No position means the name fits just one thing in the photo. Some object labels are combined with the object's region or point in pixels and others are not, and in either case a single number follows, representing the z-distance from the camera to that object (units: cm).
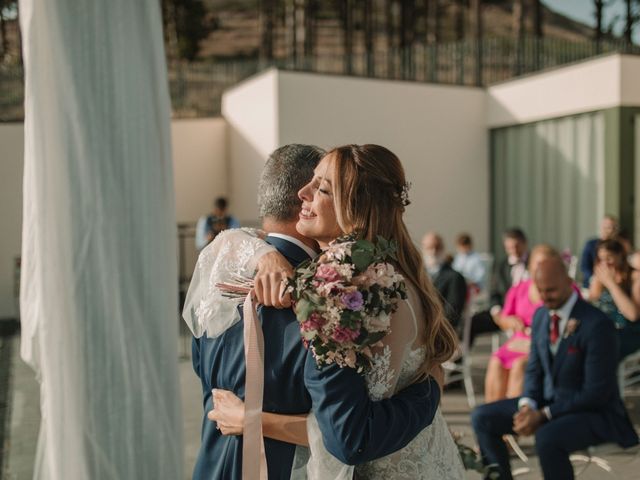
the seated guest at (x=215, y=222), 1097
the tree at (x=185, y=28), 3709
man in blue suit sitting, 355
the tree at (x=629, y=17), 1341
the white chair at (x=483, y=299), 862
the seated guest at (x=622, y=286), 519
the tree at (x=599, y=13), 1935
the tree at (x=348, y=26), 2560
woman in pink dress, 518
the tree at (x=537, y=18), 3107
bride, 183
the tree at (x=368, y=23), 2524
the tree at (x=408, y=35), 1573
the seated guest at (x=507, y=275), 681
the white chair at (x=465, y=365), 591
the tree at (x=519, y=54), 1419
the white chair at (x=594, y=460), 426
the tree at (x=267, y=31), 2842
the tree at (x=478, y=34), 1421
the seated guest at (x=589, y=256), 788
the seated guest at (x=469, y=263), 841
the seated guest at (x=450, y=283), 611
